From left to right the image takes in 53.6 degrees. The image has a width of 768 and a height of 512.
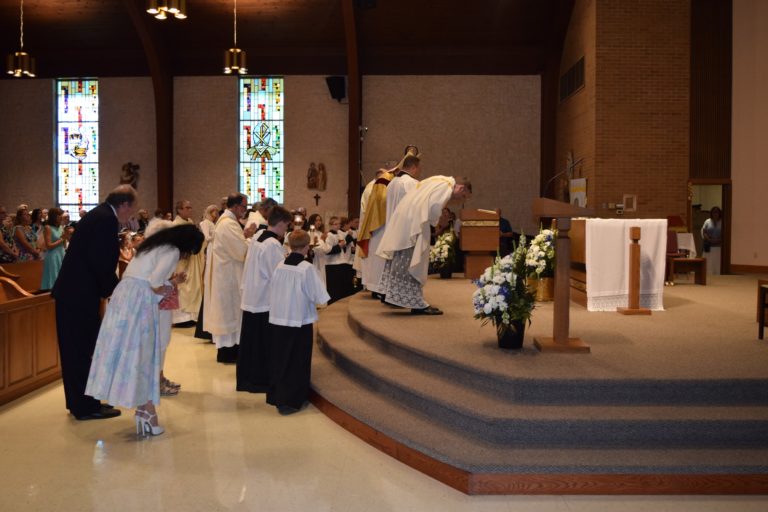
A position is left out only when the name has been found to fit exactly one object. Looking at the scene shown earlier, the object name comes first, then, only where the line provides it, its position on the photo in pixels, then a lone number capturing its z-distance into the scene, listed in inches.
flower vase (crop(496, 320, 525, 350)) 211.3
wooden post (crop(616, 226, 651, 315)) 287.3
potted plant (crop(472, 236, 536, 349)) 204.8
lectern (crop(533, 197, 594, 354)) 205.6
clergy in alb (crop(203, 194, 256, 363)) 286.0
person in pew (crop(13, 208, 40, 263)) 377.1
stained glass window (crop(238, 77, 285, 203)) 652.7
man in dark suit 206.5
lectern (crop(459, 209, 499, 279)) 405.4
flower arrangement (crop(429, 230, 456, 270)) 426.9
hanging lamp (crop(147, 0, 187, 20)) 391.9
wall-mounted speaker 626.5
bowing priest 267.6
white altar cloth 292.0
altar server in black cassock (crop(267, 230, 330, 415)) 213.8
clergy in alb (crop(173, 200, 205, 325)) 370.6
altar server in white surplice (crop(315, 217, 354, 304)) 447.8
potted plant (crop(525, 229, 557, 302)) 279.3
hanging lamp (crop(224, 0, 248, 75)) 509.0
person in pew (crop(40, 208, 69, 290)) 343.0
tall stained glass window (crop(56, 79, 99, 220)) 661.9
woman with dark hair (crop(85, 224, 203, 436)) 187.5
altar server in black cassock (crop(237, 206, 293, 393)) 234.7
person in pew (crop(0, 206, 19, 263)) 367.9
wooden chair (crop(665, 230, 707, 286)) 403.9
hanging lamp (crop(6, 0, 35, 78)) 499.8
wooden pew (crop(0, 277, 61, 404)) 229.8
